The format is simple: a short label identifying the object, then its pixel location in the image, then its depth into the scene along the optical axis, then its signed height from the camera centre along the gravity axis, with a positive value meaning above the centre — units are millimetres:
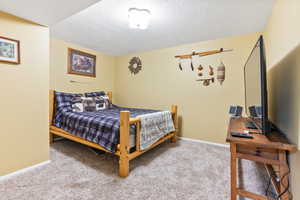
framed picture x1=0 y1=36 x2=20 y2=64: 1550 +573
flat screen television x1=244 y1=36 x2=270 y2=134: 1107 +103
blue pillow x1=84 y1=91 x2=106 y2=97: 3318 +160
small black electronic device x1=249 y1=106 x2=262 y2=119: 1260 -119
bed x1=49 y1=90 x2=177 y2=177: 1717 -481
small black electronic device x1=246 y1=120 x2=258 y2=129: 1515 -293
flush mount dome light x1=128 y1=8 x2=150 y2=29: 1825 +1098
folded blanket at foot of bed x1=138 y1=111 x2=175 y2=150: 2004 -441
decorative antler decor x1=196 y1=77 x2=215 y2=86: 2804 +391
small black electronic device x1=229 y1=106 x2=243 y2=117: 2391 -197
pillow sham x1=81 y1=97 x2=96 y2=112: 2941 -77
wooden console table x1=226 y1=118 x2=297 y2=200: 1011 -417
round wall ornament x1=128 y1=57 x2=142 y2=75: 3732 +954
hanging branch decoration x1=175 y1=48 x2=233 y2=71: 2725 +949
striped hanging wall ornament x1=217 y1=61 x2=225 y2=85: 2685 +510
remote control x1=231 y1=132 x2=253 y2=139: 1151 -299
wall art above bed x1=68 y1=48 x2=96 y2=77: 3180 +901
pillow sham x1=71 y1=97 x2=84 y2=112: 2785 -72
